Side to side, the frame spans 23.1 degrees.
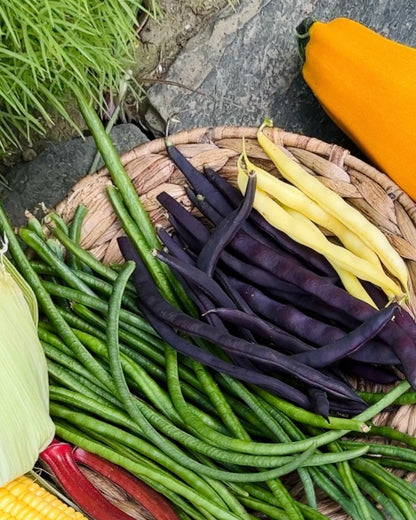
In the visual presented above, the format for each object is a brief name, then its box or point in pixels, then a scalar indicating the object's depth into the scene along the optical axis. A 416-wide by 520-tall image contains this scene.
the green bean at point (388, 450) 0.58
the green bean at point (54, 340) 0.63
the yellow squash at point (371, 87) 0.67
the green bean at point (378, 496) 0.57
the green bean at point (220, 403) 0.59
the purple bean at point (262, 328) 0.60
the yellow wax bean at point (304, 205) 0.63
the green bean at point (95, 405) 0.60
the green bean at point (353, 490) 0.57
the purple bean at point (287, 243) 0.64
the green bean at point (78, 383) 0.62
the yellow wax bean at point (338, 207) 0.62
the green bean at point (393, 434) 0.59
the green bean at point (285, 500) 0.57
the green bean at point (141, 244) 0.64
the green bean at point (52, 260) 0.63
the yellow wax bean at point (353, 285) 0.62
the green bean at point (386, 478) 0.58
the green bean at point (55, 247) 0.64
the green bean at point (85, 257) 0.63
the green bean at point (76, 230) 0.65
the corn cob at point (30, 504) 0.57
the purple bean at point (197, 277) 0.61
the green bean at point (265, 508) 0.58
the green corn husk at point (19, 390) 0.58
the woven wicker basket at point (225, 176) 0.66
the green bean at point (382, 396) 0.60
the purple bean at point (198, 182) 0.65
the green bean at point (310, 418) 0.57
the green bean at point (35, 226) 0.64
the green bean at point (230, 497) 0.59
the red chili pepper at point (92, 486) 0.61
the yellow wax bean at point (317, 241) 0.61
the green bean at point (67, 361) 0.62
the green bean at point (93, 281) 0.64
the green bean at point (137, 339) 0.63
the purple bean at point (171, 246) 0.64
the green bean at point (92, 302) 0.63
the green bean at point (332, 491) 0.58
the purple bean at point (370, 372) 0.62
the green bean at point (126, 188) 0.65
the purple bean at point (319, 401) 0.58
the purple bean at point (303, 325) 0.60
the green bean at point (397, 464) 0.59
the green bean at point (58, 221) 0.65
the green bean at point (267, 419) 0.58
